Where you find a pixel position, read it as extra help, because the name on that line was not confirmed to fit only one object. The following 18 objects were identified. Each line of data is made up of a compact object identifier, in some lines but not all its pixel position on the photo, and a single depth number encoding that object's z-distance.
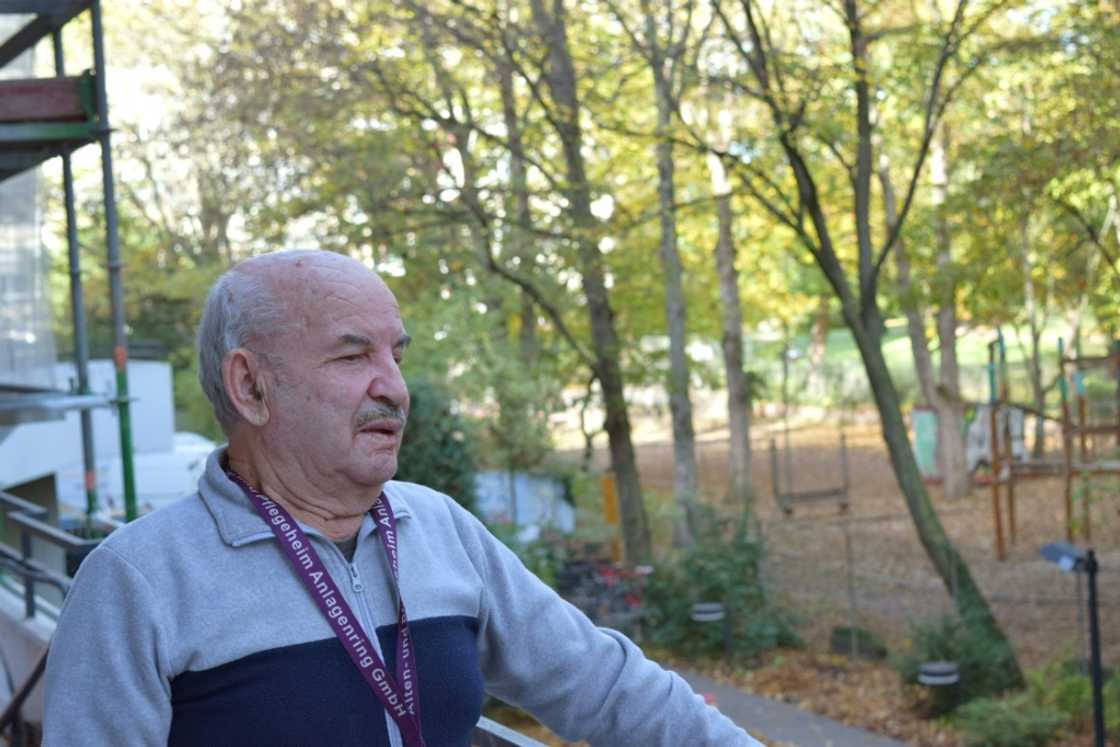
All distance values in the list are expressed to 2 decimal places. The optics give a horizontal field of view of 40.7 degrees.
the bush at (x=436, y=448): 16.11
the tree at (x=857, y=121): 14.61
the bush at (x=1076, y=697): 12.98
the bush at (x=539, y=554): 16.06
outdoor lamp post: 10.57
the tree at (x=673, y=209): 16.48
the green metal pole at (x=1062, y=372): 21.40
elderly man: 1.85
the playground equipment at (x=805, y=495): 30.31
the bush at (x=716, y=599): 17.41
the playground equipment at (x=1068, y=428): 20.98
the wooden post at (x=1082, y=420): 20.95
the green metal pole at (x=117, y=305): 6.79
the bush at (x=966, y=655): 14.72
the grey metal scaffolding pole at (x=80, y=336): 7.70
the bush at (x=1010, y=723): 12.45
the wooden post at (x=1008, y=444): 23.25
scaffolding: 6.45
